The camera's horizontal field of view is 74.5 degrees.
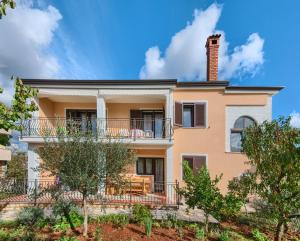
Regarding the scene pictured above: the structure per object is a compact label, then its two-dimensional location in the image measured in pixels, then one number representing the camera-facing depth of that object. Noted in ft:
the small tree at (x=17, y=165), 66.64
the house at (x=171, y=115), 38.86
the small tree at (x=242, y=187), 22.53
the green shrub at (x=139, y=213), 26.23
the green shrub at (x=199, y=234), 22.06
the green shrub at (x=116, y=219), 25.34
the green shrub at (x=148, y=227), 22.33
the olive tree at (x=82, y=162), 20.71
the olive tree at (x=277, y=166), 19.85
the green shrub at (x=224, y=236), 21.50
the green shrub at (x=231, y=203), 22.24
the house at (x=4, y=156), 74.39
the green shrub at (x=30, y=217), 24.64
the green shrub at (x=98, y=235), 20.95
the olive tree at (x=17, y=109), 10.72
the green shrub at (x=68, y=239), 19.99
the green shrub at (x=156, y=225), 25.22
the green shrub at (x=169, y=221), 25.35
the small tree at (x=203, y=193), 22.24
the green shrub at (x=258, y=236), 23.07
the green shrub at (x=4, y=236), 21.38
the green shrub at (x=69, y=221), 23.86
